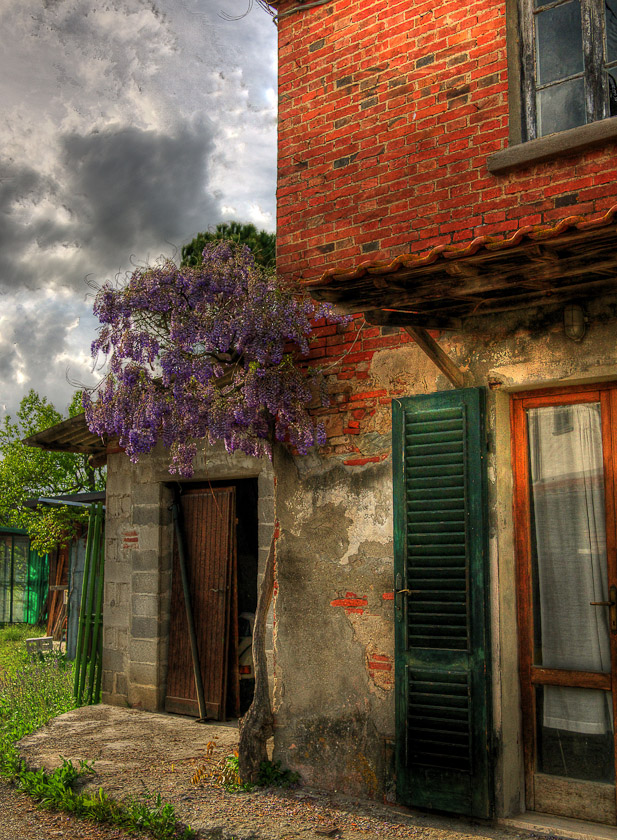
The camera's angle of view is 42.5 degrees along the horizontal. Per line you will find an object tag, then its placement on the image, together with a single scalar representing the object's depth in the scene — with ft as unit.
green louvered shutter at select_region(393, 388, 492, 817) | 14.65
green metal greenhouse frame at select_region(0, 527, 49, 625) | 64.64
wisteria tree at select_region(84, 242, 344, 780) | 17.75
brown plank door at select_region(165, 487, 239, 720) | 24.99
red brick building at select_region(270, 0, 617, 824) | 14.34
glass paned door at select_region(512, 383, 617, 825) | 14.14
